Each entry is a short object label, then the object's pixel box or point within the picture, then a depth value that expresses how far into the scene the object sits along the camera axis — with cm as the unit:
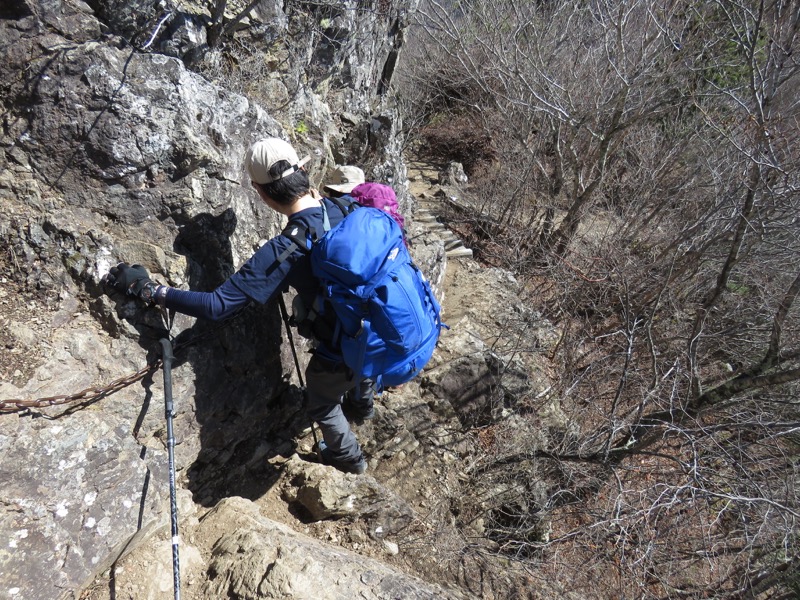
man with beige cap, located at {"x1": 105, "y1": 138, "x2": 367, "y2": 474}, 258
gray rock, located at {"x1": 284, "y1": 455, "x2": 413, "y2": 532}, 344
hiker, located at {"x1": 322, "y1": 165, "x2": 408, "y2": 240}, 297
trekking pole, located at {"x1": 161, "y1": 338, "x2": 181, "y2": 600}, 227
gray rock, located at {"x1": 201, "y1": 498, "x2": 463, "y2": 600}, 238
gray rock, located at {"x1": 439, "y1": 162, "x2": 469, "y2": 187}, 1214
